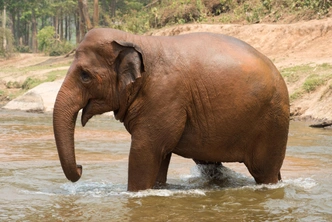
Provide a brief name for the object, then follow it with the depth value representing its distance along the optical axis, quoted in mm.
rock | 23445
